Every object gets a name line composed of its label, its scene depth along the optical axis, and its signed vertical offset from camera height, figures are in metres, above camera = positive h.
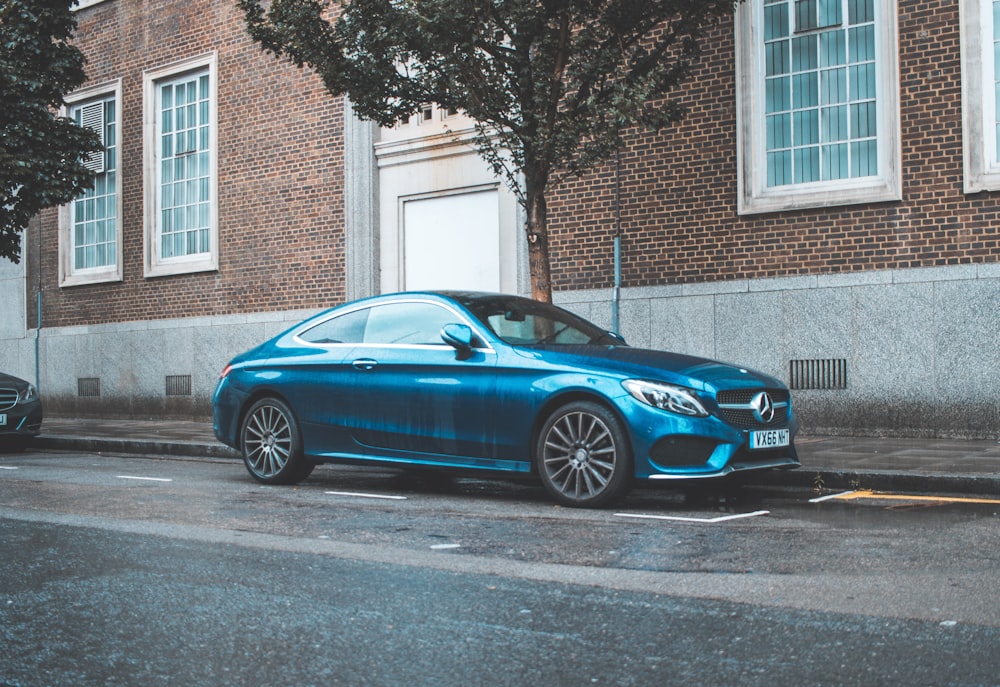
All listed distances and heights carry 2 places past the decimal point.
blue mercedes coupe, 7.67 -0.27
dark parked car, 14.15 -0.48
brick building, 12.50 +1.97
